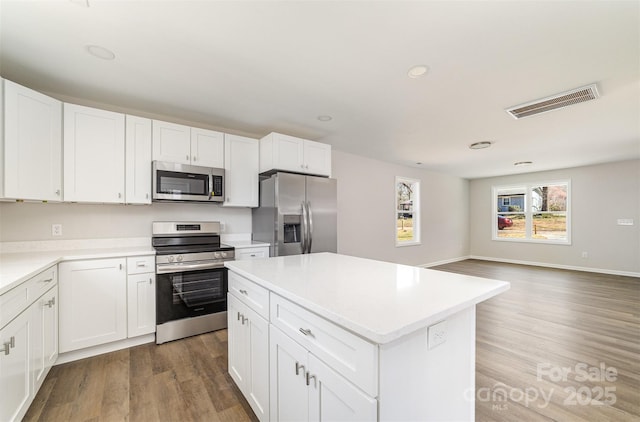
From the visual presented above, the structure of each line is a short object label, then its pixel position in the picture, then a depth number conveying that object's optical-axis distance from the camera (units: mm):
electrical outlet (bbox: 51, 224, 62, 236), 2658
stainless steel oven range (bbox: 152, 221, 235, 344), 2668
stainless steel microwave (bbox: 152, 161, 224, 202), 2846
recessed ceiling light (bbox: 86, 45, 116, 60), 1938
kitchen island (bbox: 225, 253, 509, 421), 903
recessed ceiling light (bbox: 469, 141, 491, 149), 4235
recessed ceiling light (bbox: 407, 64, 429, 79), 2168
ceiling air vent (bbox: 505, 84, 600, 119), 2520
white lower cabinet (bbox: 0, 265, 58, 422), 1407
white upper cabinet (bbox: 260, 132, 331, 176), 3381
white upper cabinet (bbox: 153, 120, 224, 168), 2908
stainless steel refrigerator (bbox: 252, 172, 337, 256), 3232
